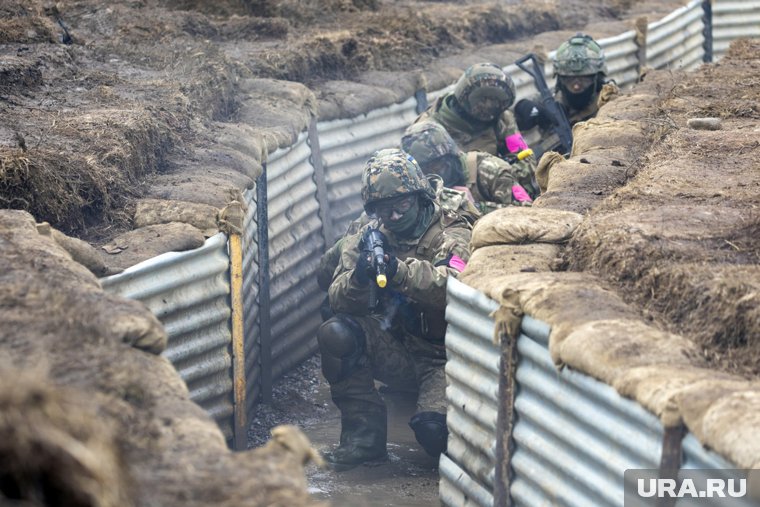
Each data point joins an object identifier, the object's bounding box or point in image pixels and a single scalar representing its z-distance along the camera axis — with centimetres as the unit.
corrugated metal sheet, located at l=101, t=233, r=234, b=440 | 1023
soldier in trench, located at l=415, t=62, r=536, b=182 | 1814
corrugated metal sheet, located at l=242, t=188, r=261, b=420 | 1295
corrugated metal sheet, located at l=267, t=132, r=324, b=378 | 1507
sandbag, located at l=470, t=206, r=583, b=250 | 1047
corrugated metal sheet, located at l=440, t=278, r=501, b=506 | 938
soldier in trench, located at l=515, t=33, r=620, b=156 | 1987
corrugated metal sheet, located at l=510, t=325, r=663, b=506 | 733
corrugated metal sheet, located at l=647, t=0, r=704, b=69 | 2558
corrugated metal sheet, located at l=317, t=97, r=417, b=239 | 1758
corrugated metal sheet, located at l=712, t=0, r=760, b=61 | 2683
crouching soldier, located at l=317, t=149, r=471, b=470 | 1291
